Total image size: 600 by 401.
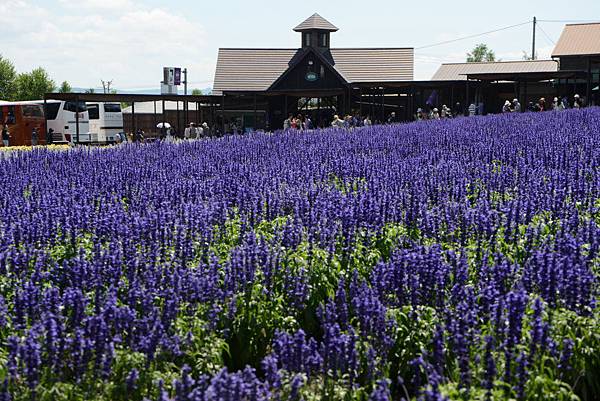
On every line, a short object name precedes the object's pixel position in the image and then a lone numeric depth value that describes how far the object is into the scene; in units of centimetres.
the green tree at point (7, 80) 9544
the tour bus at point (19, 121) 4141
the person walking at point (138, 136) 4188
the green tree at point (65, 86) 11202
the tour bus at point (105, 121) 4666
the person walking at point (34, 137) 3812
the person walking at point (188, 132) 4108
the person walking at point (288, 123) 3952
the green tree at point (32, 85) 9644
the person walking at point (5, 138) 3828
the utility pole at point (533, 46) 8128
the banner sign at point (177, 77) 6031
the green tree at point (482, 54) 13175
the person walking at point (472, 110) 3796
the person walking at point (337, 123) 3696
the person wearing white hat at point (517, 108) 3571
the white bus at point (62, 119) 4284
